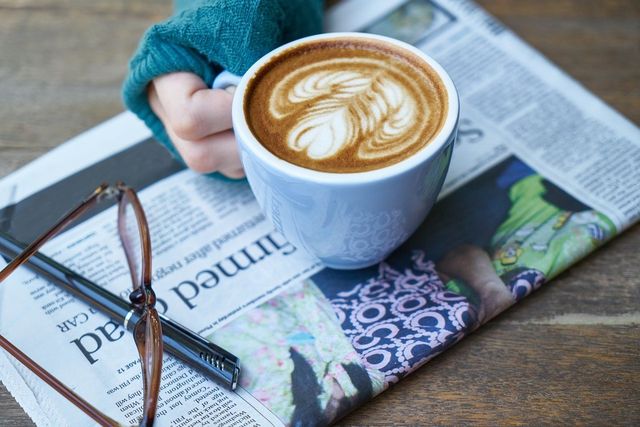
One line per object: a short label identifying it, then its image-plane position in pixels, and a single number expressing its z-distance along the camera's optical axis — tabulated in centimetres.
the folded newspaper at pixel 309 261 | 52
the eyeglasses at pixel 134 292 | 46
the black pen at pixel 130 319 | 51
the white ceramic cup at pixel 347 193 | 46
